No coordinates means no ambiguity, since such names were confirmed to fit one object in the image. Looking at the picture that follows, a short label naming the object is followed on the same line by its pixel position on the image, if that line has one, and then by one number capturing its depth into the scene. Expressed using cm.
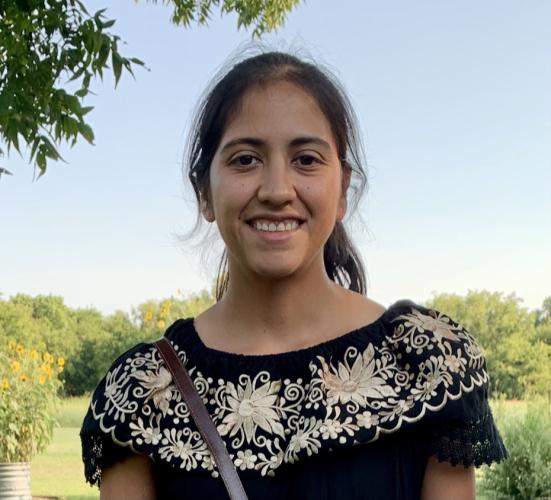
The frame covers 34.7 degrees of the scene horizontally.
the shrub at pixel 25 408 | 670
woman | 150
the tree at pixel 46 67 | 387
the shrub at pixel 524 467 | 667
